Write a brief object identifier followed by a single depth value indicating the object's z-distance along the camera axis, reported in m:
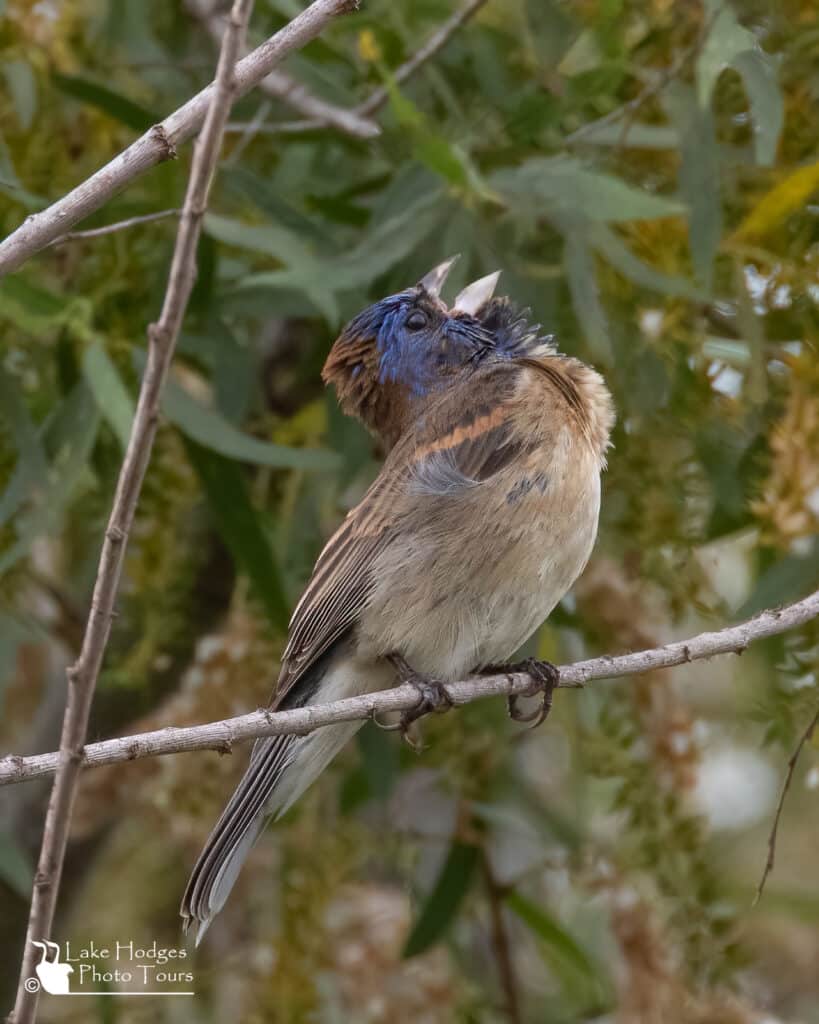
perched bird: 6.95
